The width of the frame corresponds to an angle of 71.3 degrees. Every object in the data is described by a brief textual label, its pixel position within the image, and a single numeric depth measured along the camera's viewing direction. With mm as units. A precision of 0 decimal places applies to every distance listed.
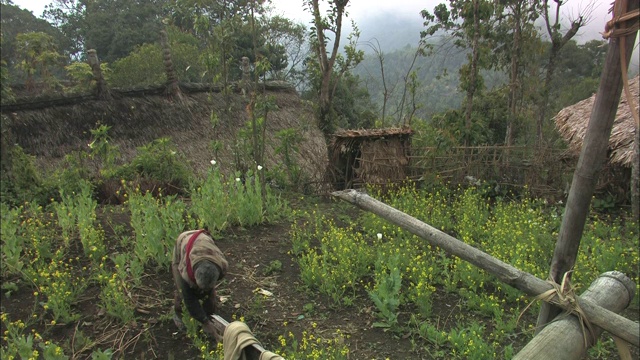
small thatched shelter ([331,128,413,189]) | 8172
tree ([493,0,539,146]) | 10047
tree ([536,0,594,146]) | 10291
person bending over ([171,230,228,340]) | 3453
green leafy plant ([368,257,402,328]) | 4066
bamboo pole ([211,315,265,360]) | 2339
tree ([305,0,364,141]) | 9617
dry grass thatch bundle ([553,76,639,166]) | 7372
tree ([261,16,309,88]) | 22389
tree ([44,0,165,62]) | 24734
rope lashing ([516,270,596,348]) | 1959
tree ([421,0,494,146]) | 8344
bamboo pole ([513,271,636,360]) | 1841
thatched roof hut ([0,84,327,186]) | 9016
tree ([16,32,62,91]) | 14484
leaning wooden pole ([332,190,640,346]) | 1865
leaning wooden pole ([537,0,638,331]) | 1854
